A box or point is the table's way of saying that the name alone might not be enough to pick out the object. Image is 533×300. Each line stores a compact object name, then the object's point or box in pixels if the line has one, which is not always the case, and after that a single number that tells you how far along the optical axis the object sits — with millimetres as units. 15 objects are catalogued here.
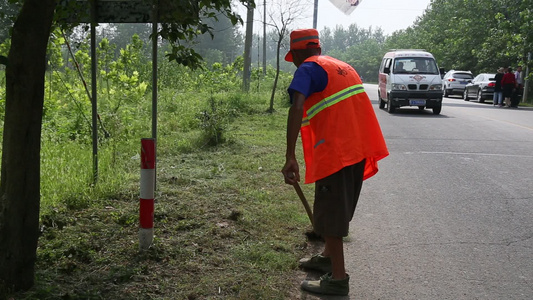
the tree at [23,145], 3309
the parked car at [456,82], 37531
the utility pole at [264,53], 34256
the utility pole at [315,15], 29569
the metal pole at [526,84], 30356
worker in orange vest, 3805
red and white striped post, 4316
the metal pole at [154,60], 5516
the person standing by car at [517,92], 27188
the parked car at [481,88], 30403
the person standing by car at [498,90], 27003
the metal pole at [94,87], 5812
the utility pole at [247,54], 21188
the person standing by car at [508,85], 26219
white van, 19656
